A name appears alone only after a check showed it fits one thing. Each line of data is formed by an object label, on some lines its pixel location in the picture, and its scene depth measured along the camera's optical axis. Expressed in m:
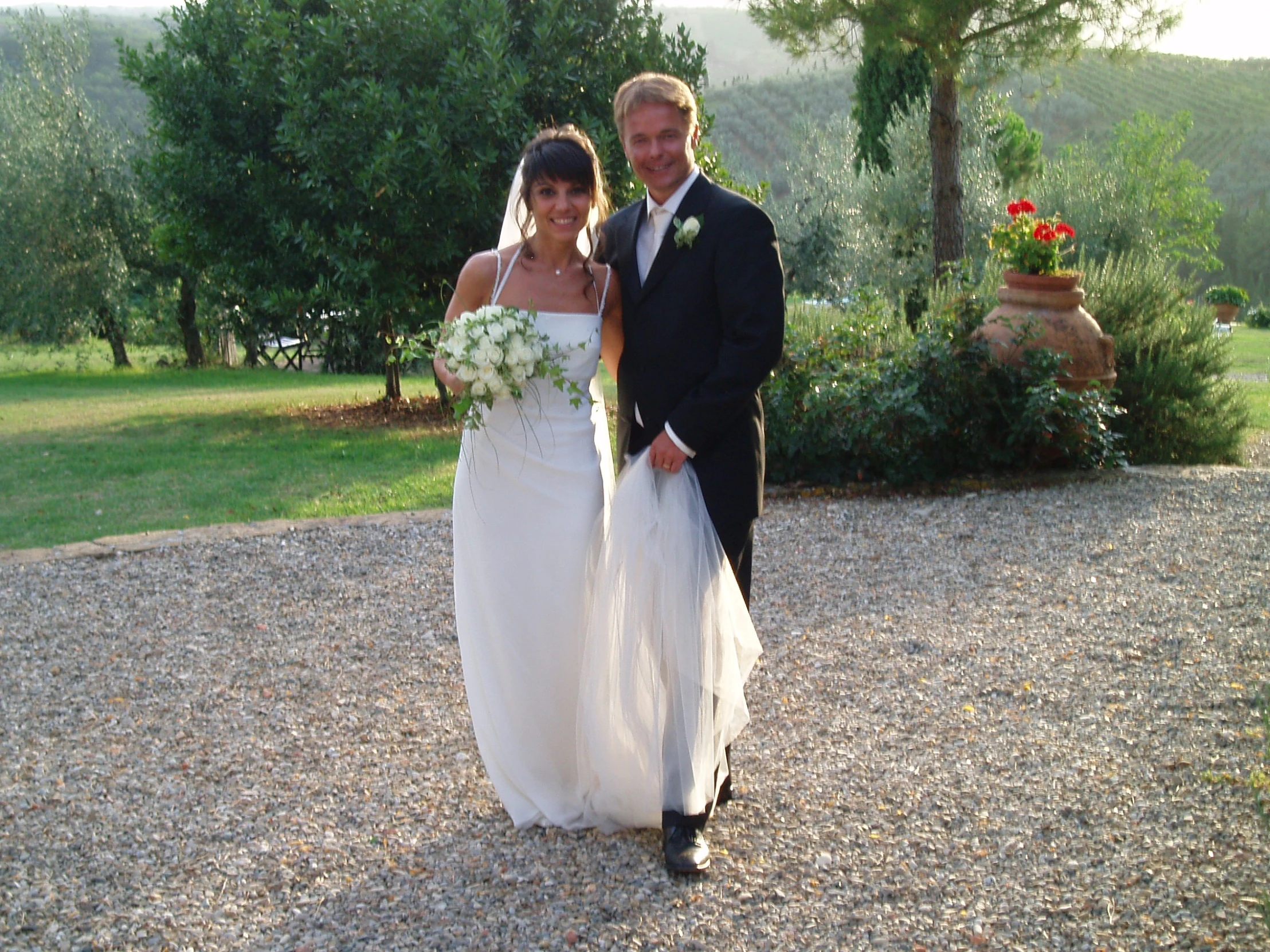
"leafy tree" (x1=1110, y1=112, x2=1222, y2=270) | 31.92
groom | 2.87
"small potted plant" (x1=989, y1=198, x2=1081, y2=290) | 7.64
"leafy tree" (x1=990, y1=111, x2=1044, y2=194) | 21.86
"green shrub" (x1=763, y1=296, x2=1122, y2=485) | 7.28
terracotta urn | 7.55
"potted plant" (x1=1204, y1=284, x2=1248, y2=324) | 30.80
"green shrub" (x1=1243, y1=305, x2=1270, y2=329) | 31.47
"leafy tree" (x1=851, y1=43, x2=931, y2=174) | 20.34
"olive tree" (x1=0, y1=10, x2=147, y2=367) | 19.59
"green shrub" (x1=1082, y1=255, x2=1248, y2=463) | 8.27
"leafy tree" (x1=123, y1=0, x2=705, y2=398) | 9.70
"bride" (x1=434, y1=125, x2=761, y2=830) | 2.92
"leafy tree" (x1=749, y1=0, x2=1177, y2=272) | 10.34
